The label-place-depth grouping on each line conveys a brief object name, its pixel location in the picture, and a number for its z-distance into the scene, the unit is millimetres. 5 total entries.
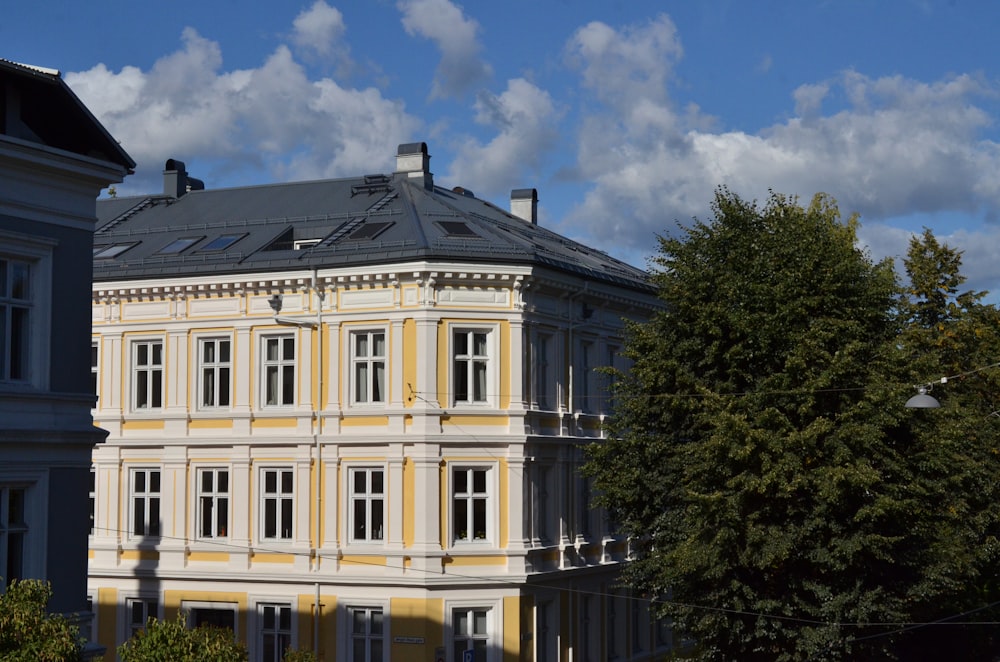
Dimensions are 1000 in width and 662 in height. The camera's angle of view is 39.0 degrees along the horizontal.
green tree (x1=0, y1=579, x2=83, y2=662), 15664
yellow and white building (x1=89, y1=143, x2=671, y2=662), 37188
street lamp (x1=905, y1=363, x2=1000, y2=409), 26730
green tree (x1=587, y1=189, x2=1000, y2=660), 30406
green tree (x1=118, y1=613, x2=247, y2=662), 18375
